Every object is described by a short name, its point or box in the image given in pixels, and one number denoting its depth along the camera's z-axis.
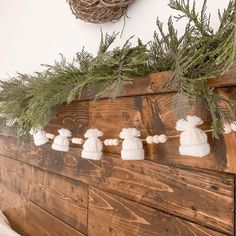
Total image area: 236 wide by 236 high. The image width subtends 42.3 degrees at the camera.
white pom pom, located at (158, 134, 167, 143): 0.73
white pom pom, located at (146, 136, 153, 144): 0.76
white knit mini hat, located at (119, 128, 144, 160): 0.77
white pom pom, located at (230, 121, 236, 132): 0.59
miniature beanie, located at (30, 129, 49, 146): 1.11
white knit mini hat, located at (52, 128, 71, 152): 1.01
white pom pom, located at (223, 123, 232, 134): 0.60
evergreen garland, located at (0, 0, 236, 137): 0.60
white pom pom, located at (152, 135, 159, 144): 0.75
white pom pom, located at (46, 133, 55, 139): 1.11
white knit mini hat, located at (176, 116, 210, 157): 0.62
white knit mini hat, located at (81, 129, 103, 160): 0.88
